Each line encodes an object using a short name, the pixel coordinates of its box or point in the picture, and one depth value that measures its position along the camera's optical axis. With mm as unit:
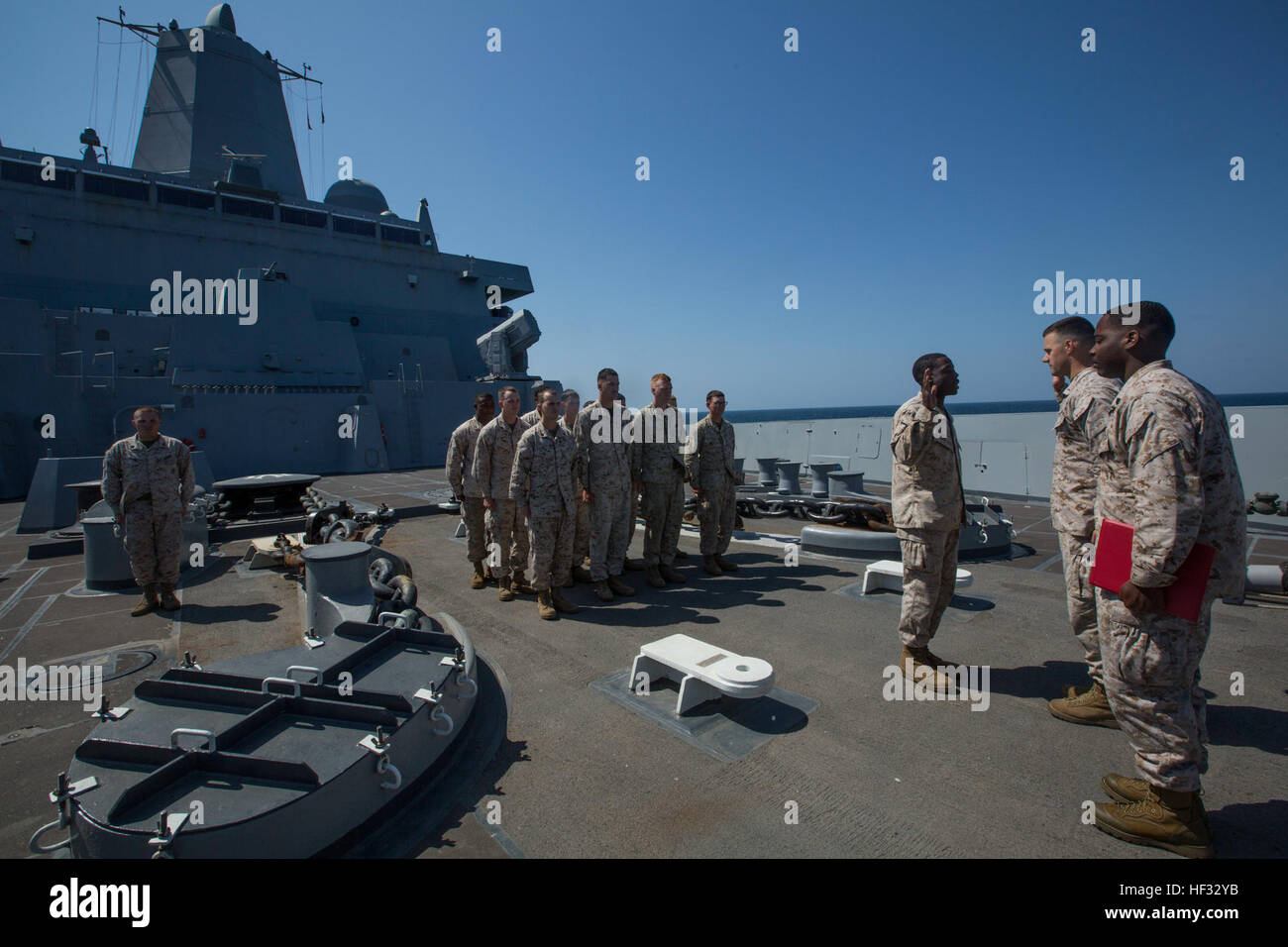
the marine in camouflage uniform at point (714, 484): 5766
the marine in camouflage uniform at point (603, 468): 5055
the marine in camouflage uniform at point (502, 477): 5125
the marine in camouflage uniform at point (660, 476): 5461
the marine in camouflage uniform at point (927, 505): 3213
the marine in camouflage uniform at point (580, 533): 5383
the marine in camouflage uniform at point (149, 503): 4852
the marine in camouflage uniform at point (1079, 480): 2812
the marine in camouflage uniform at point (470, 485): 5488
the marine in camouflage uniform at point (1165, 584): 1864
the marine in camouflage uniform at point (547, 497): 4652
